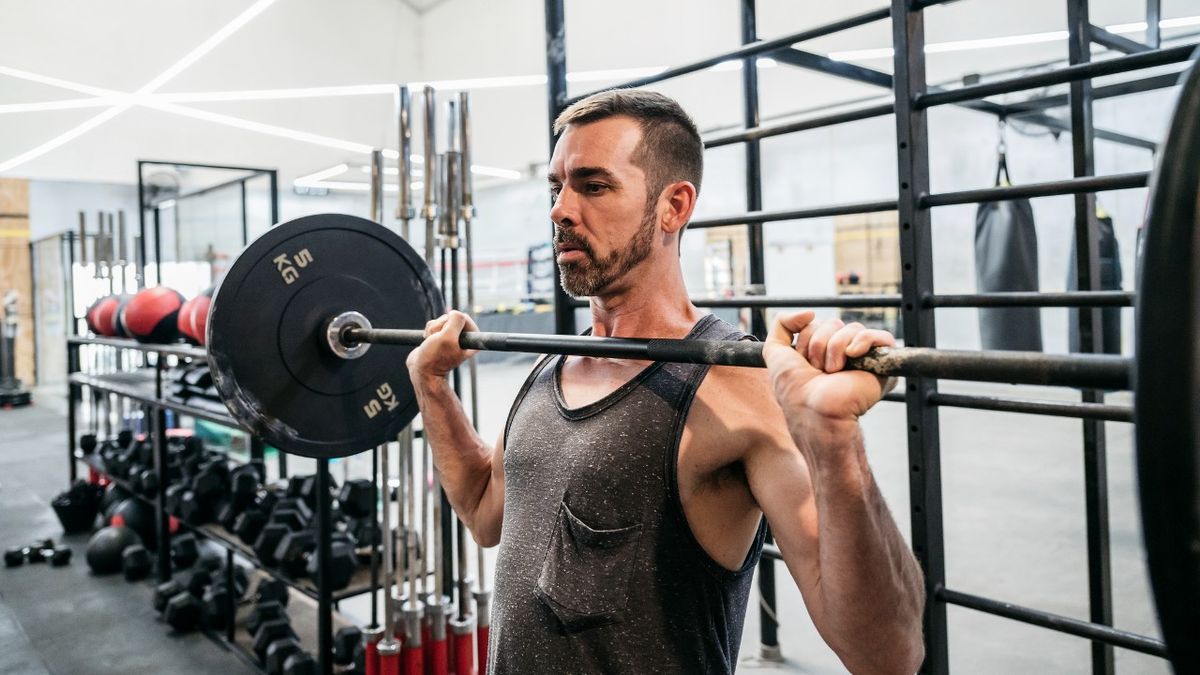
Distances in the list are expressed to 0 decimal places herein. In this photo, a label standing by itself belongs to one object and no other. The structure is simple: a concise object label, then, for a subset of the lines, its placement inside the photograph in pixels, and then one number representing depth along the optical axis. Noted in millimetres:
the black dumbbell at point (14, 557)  4098
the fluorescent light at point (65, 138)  8961
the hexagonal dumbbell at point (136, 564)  3867
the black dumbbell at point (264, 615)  2912
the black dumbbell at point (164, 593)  3365
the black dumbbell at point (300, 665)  2594
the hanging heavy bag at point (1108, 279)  2723
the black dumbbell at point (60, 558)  4102
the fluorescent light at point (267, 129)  8844
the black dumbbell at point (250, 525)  3045
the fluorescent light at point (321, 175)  12337
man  805
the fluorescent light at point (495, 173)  13242
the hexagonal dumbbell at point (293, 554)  2736
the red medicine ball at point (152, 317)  3826
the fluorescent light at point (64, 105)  8305
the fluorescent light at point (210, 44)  7102
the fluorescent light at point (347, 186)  14445
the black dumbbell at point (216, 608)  3176
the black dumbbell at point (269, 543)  2797
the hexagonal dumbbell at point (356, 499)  3451
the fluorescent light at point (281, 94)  8406
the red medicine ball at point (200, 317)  3488
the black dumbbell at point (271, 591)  3172
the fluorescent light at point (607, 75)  7559
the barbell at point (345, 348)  740
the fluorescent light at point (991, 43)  6242
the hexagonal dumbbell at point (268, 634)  2805
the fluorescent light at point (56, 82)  7422
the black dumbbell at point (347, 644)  2719
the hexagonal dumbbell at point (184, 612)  3207
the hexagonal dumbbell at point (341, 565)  2600
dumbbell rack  2404
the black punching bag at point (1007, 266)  2808
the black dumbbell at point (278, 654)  2674
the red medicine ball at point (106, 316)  4637
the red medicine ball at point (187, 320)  3617
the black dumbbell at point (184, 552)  3904
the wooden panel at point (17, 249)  11195
